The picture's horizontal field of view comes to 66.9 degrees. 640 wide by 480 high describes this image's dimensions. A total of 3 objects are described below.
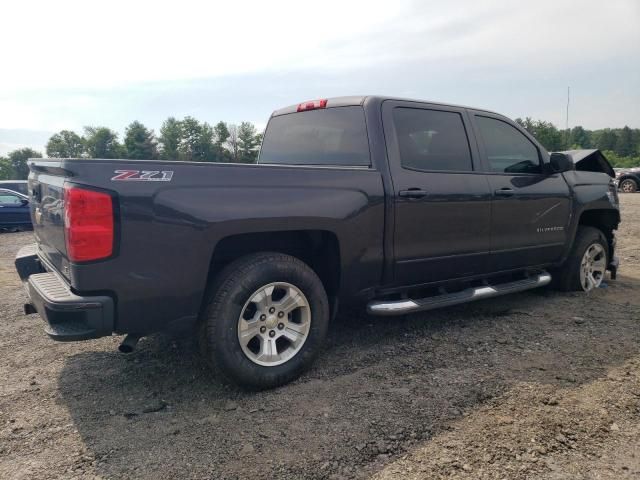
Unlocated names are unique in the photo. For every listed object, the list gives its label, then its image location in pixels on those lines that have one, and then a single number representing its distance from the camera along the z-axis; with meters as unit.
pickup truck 2.58
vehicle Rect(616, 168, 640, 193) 22.69
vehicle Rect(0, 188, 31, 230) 14.20
